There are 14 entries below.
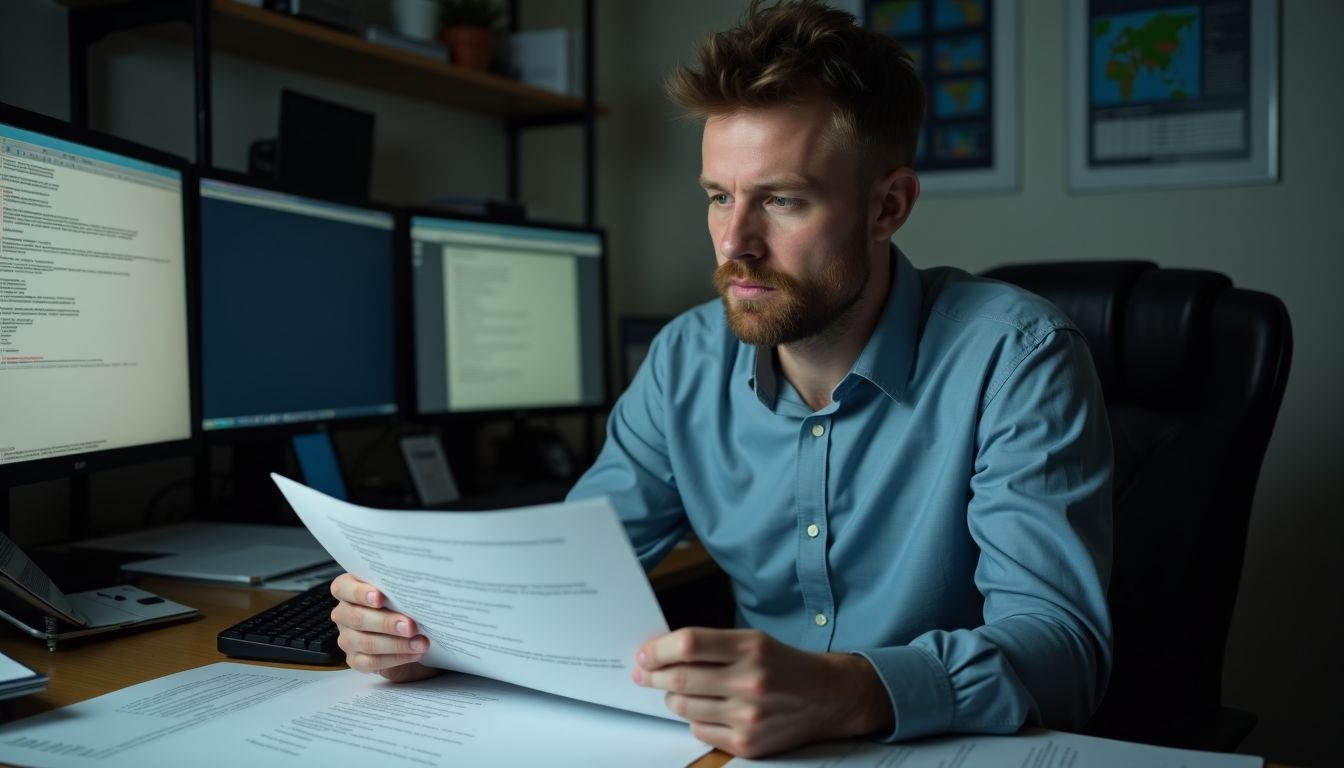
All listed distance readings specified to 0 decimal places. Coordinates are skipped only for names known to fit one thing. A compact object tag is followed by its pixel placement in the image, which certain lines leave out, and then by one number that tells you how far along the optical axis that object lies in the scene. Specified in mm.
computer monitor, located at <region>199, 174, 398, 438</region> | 1466
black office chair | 1264
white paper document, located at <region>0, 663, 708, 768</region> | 746
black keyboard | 972
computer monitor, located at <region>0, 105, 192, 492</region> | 1078
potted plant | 2156
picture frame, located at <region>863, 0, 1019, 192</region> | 2238
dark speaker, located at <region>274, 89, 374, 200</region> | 1729
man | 961
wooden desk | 879
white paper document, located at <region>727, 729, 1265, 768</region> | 735
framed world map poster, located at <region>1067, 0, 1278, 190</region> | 2027
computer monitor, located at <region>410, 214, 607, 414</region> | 1822
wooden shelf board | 1701
